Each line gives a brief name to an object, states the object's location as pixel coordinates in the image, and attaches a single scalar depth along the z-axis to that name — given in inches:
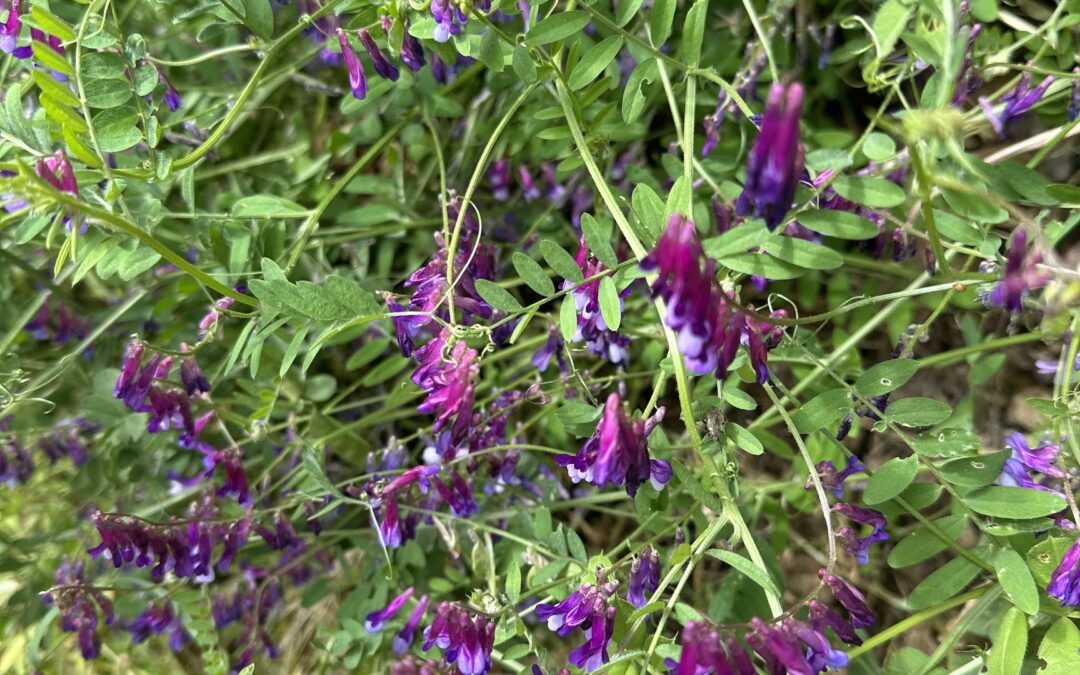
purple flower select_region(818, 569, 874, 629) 10.1
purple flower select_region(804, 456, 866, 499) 10.8
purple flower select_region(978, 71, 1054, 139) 11.5
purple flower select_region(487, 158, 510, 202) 15.0
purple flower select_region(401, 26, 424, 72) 11.7
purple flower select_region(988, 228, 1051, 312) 9.0
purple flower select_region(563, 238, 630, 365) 10.6
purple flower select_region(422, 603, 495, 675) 10.7
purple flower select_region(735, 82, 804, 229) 8.0
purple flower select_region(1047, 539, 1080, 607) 9.9
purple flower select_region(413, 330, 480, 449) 10.2
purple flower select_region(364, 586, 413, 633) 13.3
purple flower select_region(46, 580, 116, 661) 13.1
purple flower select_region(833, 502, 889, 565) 10.5
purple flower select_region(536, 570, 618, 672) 10.2
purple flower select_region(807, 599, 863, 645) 9.7
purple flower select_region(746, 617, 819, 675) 8.8
